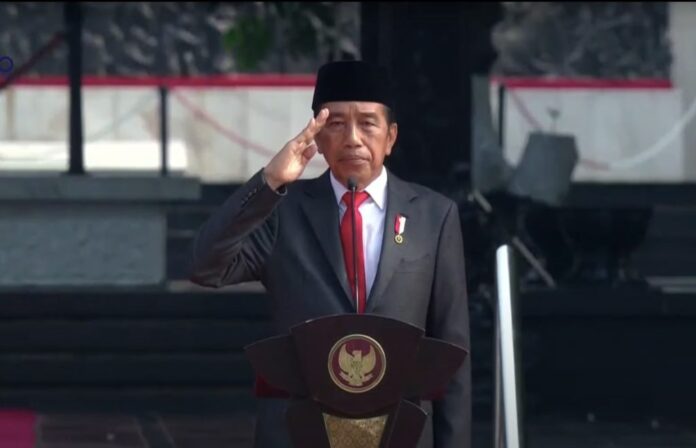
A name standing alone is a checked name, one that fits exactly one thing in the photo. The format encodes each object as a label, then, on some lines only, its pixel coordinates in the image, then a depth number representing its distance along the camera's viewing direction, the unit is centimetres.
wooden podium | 937
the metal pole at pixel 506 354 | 1109
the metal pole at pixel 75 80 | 2242
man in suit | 967
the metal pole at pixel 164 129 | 2400
